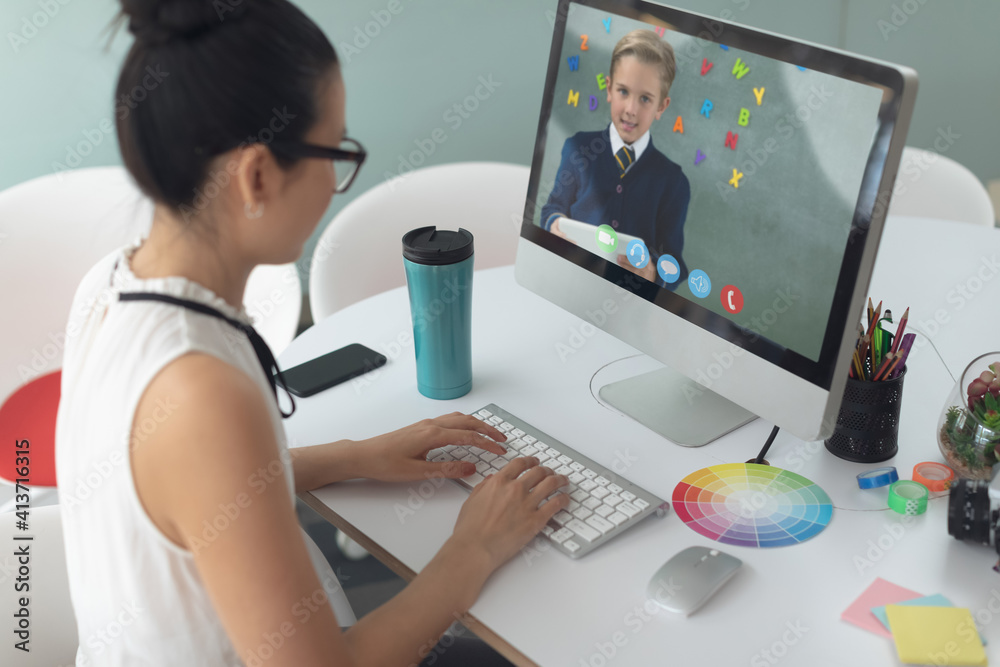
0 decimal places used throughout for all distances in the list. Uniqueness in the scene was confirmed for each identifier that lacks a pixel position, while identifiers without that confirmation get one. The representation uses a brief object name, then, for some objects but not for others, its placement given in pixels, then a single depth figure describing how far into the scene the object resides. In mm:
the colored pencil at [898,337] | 1060
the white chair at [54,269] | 1789
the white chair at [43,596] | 1057
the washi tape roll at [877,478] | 1026
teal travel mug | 1190
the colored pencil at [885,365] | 1047
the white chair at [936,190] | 1951
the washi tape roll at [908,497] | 982
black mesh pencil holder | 1051
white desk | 841
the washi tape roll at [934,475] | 1023
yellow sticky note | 792
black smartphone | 1315
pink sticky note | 841
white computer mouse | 867
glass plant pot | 996
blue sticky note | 850
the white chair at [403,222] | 1824
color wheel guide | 972
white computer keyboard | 966
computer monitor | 908
